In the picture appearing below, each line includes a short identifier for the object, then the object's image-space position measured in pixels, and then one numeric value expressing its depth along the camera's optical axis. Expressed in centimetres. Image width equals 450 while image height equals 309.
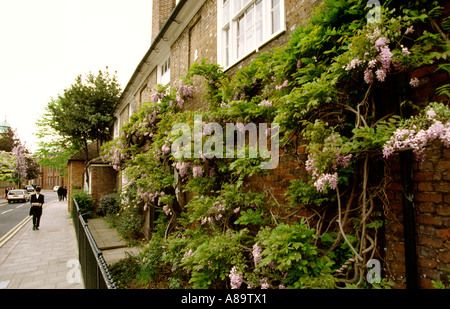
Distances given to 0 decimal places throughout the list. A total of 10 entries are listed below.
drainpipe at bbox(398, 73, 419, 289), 229
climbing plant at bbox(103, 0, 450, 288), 230
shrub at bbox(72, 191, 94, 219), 1436
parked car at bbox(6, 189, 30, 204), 2926
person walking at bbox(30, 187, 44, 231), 1198
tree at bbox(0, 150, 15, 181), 3350
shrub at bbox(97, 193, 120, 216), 1364
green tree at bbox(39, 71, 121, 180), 1709
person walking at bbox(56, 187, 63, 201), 3061
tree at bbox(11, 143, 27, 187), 4021
